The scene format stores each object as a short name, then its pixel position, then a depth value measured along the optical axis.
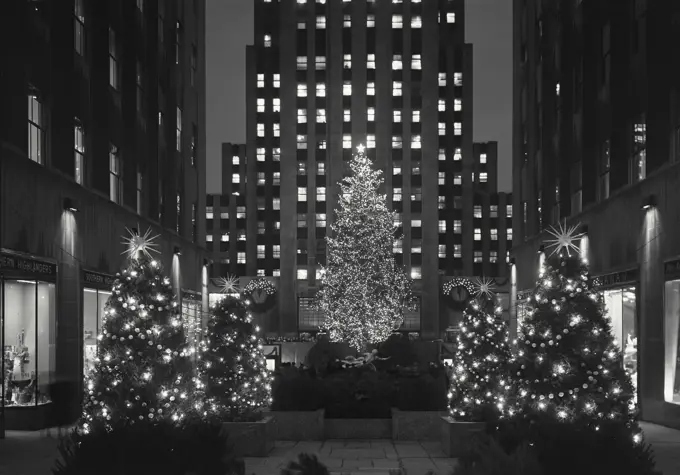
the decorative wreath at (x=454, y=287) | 81.75
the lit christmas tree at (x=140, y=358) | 13.11
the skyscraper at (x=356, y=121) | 86.88
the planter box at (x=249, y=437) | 15.89
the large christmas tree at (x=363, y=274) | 46.16
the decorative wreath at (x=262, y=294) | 81.38
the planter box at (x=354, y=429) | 19.59
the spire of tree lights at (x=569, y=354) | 12.51
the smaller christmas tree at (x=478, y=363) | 16.39
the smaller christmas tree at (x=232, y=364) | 16.73
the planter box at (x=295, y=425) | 18.95
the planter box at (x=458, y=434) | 15.76
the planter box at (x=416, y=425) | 18.89
